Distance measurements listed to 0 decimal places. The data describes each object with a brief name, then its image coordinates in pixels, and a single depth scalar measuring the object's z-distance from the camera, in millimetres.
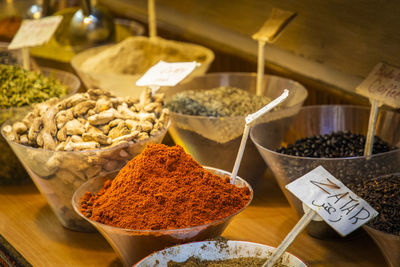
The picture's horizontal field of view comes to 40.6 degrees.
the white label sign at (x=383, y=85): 1132
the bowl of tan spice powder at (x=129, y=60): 1637
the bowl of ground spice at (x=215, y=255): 945
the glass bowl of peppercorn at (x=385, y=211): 923
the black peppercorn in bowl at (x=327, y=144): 1097
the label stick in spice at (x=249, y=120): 1081
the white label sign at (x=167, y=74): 1337
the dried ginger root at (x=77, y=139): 1166
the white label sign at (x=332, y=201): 895
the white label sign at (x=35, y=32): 1688
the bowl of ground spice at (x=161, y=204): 975
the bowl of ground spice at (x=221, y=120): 1320
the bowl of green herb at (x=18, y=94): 1456
